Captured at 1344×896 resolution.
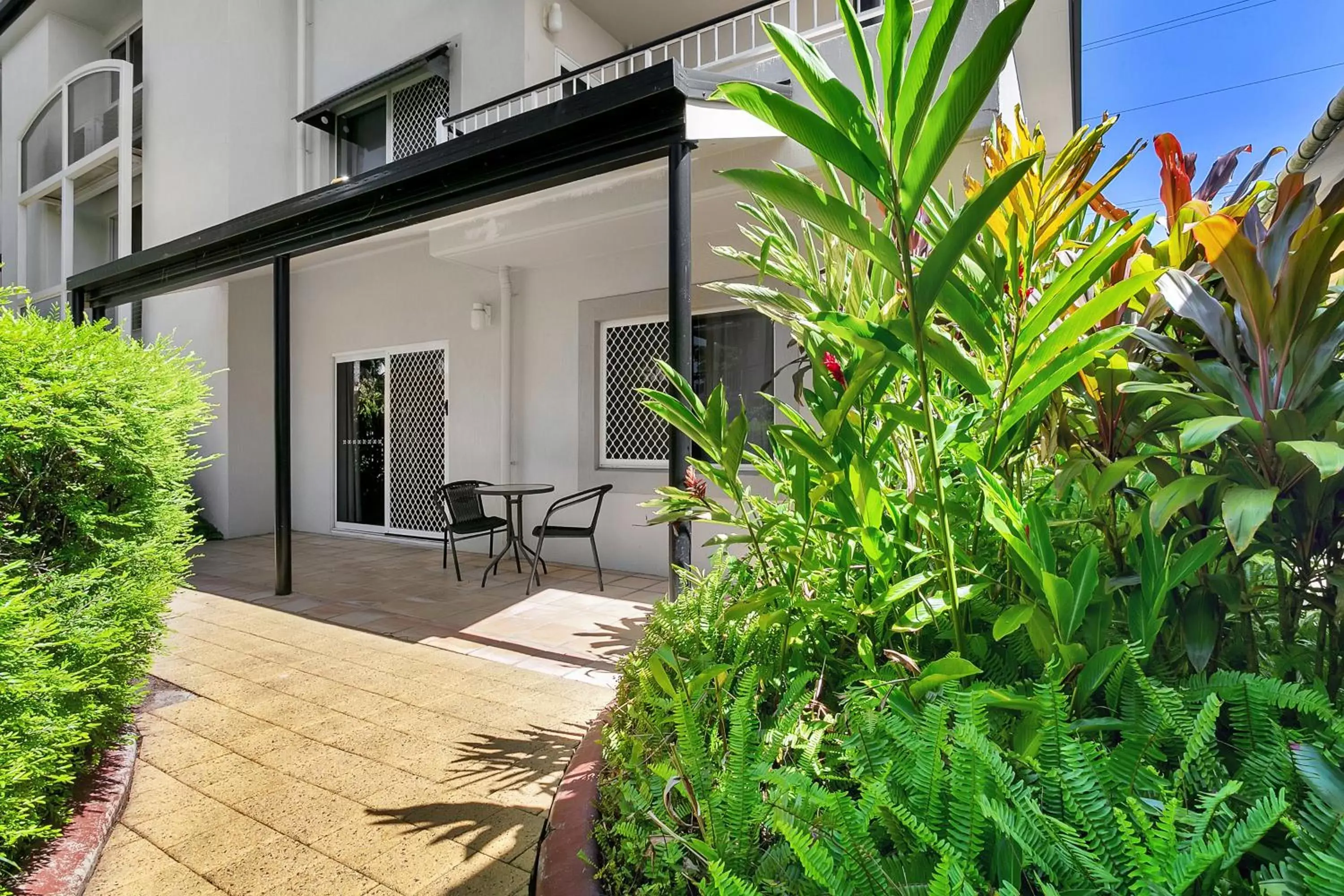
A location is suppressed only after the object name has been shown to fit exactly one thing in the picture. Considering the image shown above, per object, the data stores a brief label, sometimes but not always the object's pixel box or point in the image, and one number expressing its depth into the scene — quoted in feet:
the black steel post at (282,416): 16.75
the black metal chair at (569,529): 17.29
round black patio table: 18.16
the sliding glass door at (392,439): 24.94
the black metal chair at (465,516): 18.21
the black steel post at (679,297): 10.21
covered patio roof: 10.50
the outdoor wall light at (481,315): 22.33
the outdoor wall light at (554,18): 20.35
